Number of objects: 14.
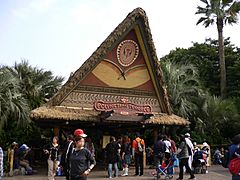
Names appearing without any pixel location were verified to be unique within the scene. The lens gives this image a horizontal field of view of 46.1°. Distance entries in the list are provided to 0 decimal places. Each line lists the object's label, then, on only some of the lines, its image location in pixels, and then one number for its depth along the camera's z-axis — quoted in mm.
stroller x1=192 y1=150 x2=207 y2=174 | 11616
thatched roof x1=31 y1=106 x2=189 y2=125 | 11777
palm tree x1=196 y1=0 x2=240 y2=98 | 24715
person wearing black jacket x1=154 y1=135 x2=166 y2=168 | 10012
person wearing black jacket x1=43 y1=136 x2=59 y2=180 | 8569
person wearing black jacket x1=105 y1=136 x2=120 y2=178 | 10307
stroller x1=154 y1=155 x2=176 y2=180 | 9827
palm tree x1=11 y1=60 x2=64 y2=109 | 16208
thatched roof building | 12587
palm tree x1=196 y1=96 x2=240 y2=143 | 18634
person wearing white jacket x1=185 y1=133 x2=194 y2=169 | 9401
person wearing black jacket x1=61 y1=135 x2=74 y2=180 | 6553
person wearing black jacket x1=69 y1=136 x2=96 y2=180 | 4752
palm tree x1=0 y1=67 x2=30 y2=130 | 13915
